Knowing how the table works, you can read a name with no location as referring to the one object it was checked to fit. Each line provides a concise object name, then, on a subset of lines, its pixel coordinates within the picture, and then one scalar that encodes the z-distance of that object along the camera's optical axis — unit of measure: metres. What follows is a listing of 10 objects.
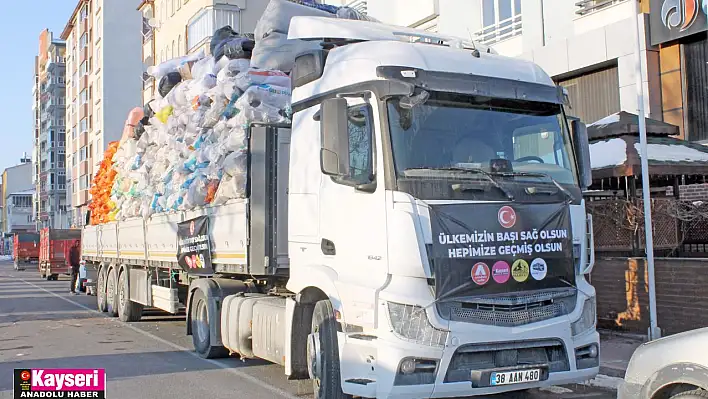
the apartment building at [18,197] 113.25
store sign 13.35
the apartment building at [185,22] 32.66
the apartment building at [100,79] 57.44
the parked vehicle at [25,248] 48.41
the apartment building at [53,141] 86.38
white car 4.59
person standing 24.76
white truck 5.68
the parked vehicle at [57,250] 33.62
